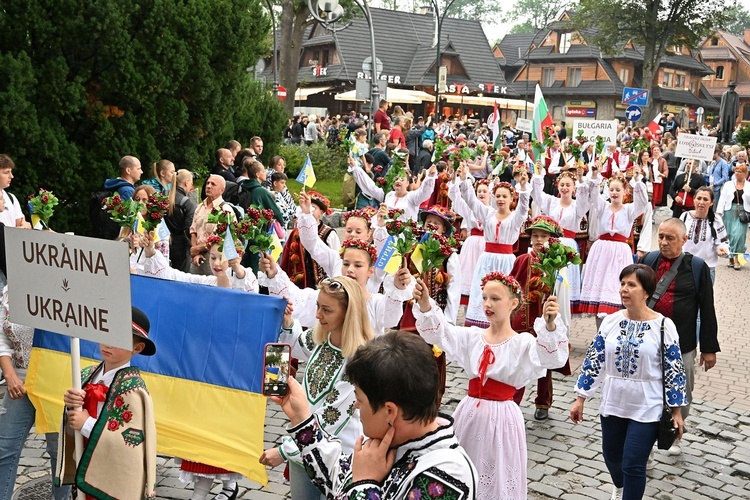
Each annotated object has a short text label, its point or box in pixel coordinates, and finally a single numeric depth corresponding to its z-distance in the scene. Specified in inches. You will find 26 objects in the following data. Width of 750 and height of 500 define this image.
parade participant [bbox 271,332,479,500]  111.7
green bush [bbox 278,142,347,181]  940.6
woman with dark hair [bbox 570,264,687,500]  229.6
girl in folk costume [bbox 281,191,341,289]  338.0
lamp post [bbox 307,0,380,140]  817.5
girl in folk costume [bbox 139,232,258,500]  227.5
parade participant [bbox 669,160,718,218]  654.0
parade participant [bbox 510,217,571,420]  323.6
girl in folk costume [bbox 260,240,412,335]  245.8
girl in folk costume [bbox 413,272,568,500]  207.8
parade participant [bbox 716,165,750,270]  668.7
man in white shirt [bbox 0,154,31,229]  337.1
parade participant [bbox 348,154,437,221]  499.5
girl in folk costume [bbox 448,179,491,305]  456.4
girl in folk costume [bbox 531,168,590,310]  438.6
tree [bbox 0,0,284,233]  444.5
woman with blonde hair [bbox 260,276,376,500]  186.1
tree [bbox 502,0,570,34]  5447.8
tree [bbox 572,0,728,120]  2062.0
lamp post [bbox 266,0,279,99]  1039.9
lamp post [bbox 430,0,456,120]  1214.3
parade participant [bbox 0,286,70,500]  211.8
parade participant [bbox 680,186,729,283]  365.7
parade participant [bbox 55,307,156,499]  165.8
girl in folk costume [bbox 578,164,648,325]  431.8
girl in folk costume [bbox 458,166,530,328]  413.7
